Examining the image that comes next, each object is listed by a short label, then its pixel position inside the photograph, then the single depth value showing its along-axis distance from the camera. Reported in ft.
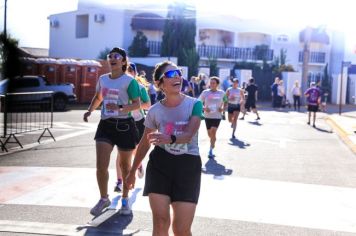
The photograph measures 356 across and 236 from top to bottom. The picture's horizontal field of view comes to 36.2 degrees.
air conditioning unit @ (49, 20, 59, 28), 146.41
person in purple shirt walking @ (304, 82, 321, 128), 64.71
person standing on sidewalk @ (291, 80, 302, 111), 96.95
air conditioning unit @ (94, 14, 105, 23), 133.49
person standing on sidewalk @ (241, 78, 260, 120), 70.65
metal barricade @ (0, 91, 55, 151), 41.75
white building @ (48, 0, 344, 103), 134.31
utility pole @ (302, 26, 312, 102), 115.34
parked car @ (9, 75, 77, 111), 77.87
